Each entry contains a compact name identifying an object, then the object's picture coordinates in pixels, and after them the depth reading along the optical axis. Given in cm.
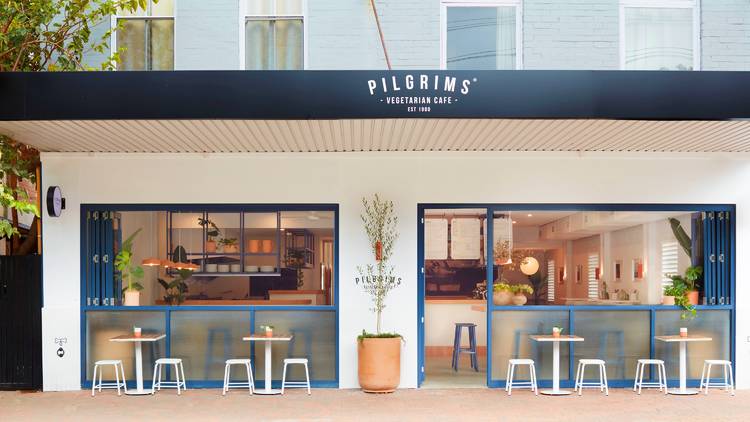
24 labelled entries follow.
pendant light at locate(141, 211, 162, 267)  1174
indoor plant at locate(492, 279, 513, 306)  1180
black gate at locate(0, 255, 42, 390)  1144
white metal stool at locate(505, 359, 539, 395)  1120
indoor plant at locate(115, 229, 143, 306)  1177
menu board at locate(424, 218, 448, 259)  1412
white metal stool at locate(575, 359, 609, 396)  1120
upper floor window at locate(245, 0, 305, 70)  1184
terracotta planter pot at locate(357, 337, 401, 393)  1109
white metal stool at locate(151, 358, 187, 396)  1116
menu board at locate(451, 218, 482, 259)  1395
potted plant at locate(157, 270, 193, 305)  1176
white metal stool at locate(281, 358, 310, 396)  1112
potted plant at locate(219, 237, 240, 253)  1178
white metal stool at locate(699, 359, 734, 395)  1139
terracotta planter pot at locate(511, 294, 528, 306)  1180
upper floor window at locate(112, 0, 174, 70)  1189
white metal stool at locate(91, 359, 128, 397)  1108
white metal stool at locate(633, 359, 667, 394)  1128
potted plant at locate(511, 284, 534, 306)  1180
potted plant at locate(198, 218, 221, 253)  1178
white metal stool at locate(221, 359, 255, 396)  1114
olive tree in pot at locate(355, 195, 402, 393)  1120
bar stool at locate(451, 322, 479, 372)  1338
